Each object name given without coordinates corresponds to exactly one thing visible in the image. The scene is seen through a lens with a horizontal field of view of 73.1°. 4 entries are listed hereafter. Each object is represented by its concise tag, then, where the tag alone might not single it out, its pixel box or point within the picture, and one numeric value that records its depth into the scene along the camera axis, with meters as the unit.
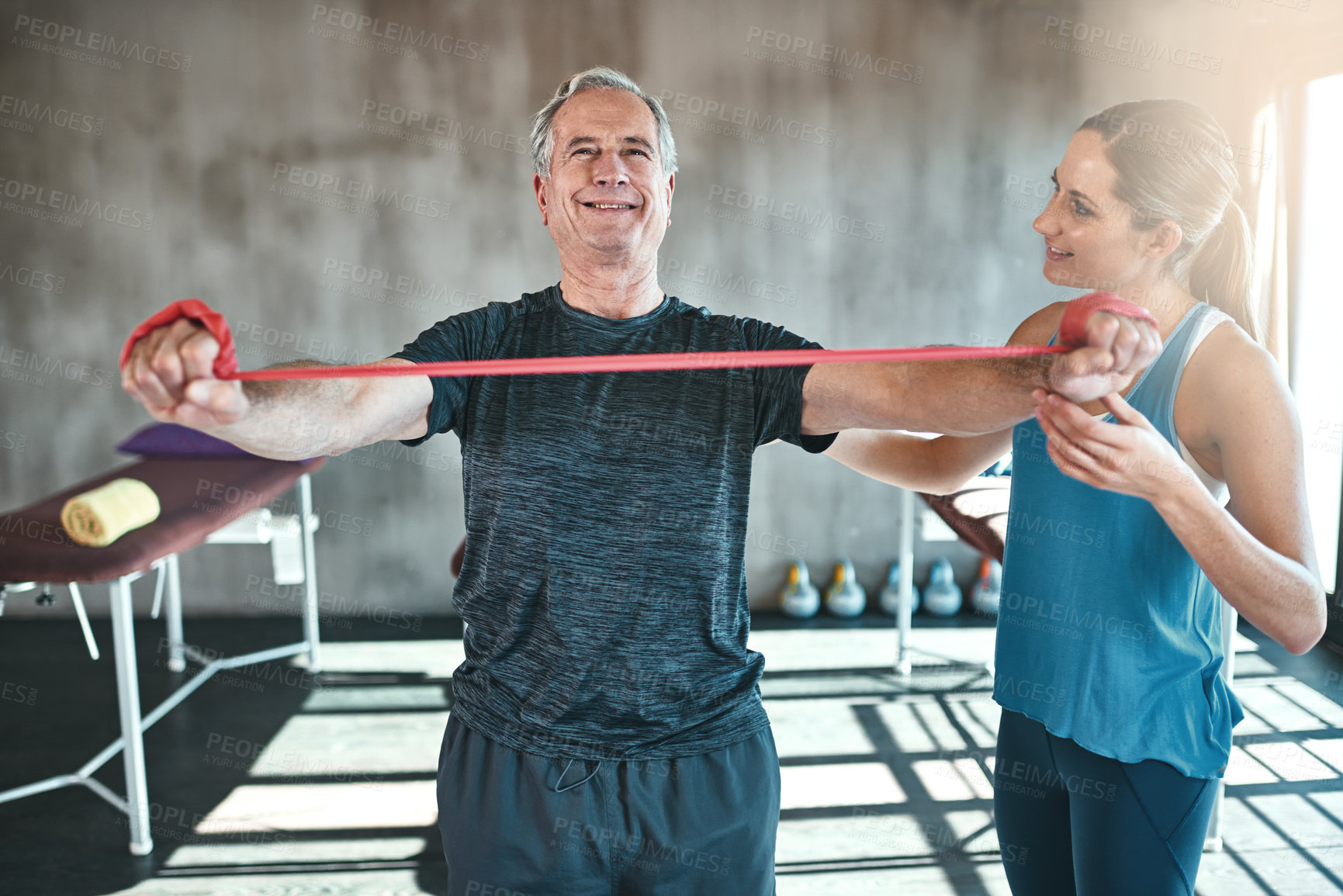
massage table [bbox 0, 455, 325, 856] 2.14
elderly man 1.05
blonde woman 1.06
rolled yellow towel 2.18
